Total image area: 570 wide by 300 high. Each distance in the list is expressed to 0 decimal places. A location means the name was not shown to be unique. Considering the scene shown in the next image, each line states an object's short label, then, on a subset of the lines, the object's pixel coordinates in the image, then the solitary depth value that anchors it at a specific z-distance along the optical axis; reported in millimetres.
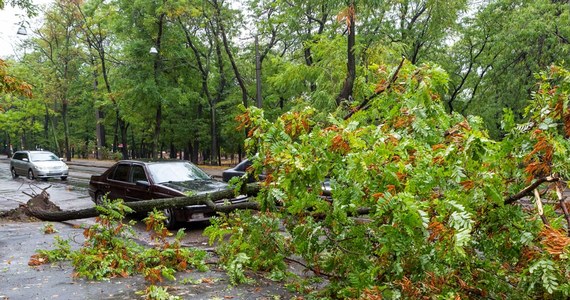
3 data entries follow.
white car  22688
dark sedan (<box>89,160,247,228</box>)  9531
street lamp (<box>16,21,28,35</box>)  21664
